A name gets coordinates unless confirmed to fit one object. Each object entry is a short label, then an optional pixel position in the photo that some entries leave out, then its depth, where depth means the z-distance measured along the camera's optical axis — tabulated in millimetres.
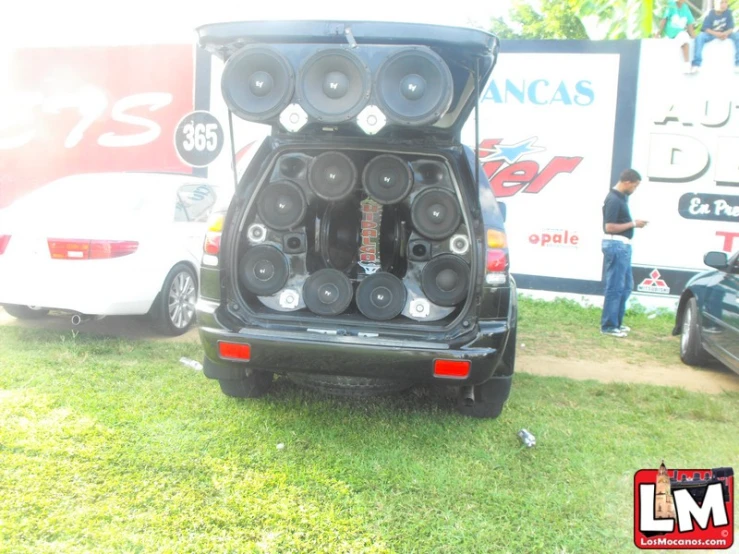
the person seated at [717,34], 8062
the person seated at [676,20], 10164
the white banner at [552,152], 8555
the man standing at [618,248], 7098
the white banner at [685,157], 8164
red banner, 10188
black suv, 3520
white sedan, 5324
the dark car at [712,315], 5230
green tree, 12641
